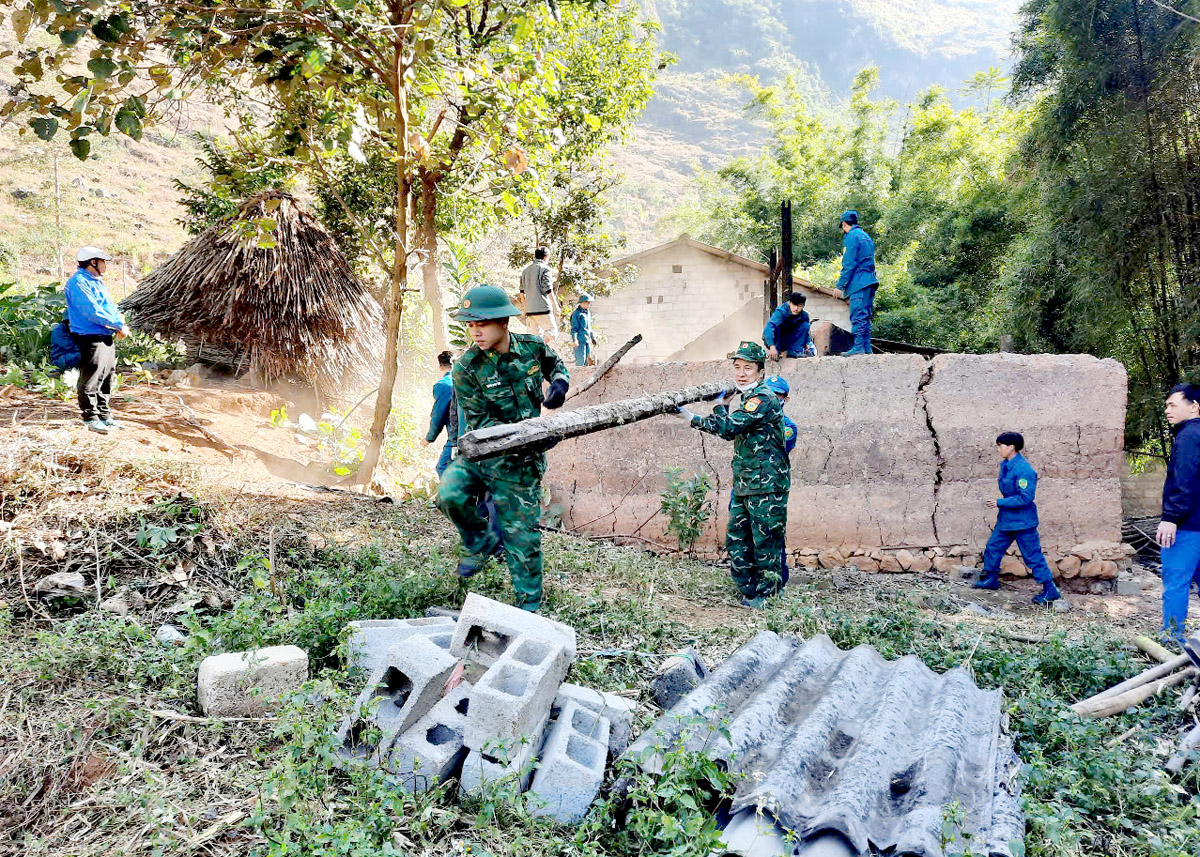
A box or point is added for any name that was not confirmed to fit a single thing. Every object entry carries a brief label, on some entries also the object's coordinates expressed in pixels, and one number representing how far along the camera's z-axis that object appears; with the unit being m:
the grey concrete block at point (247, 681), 2.71
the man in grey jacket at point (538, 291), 8.85
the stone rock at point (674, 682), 3.09
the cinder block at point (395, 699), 2.51
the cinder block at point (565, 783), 2.34
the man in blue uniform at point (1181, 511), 4.35
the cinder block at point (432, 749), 2.43
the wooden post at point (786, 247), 7.61
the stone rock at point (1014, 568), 6.09
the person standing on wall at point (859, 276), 7.11
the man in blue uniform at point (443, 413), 5.97
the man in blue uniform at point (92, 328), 5.86
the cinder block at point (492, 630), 2.88
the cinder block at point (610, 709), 2.73
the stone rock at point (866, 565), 6.24
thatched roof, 8.65
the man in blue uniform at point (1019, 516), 5.65
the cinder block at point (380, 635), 2.88
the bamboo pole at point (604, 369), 6.24
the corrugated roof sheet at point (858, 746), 2.13
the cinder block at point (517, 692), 2.44
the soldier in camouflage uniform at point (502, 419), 4.00
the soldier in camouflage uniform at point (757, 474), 5.09
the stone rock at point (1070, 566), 5.95
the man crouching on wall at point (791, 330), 7.04
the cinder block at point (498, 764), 2.37
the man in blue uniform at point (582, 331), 10.32
